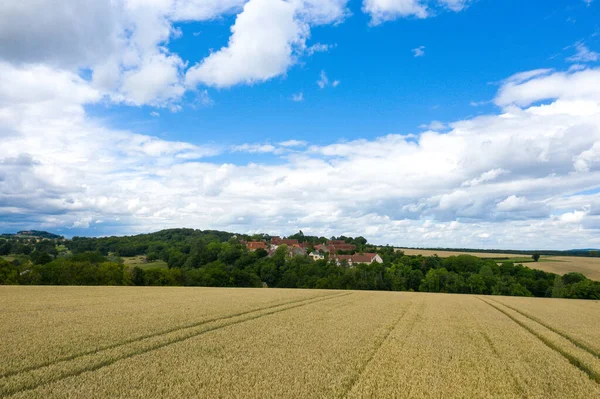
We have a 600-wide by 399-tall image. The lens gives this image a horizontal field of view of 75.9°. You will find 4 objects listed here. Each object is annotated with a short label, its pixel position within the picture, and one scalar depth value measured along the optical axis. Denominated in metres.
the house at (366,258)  138.62
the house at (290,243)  190.46
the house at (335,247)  177.75
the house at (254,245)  167.50
